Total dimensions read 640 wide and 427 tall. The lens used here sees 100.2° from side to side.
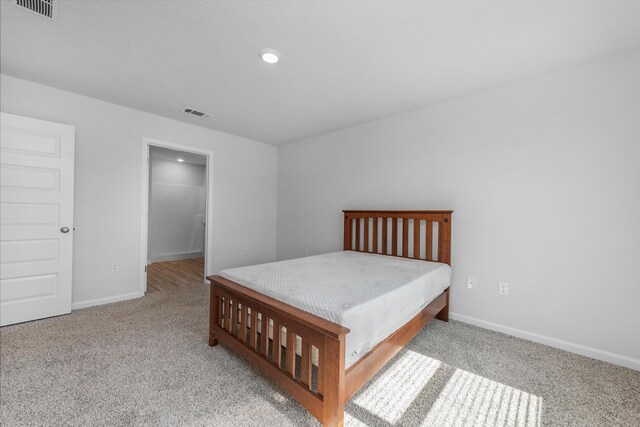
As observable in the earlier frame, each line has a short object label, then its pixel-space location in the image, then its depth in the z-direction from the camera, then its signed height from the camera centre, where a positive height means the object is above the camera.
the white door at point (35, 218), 2.50 -0.10
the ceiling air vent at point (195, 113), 3.33 +1.26
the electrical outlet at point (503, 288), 2.54 -0.68
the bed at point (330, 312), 1.35 -0.60
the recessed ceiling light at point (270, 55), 2.06 +1.25
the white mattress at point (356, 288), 1.44 -0.50
